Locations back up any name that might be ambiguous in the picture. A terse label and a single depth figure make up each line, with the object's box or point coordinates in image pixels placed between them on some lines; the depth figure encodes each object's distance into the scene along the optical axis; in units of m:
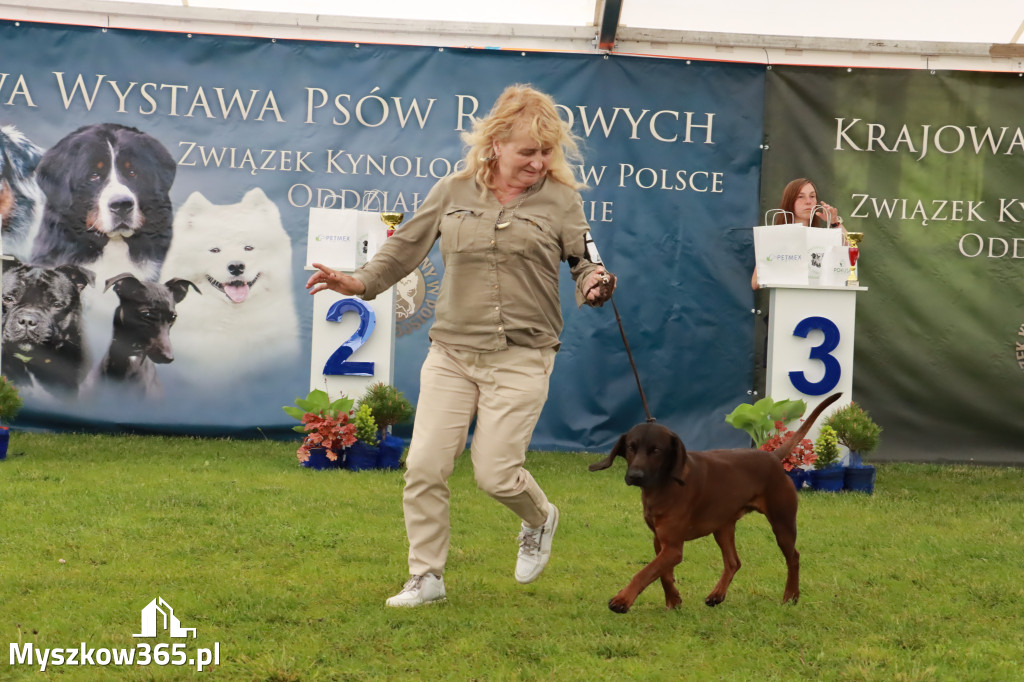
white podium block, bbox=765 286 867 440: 6.88
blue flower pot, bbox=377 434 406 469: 6.99
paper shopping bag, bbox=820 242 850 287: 6.91
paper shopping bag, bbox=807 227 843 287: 6.92
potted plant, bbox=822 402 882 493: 6.73
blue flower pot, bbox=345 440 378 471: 6.93
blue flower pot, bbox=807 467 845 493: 6.68
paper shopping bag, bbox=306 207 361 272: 6.89
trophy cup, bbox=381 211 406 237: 6.81
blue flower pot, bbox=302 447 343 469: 6.94
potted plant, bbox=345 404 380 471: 6.93
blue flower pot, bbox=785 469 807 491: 6.68
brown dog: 3.47
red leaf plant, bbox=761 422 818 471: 6.61
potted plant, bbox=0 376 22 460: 6.89
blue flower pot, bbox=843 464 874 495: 6.72
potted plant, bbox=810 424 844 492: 6.68
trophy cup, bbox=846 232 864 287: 6.91
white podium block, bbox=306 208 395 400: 7.17
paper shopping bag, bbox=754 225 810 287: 6.91
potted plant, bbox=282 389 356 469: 6.85
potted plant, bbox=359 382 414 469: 7.01
